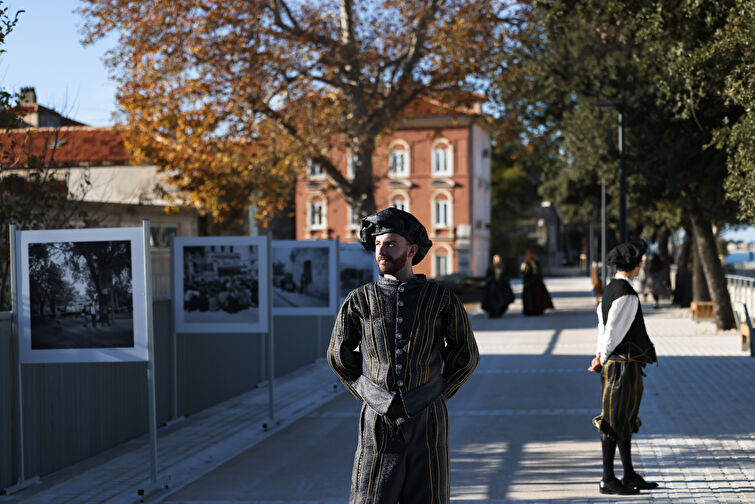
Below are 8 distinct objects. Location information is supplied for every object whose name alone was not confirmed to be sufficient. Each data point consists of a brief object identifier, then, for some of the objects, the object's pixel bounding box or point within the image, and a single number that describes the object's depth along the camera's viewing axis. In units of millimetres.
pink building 64562
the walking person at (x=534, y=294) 27834
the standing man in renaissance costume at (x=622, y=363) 6922
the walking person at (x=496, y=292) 27578
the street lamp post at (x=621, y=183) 20258
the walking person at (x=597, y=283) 33916
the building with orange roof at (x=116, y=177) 10750
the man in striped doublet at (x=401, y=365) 4121
